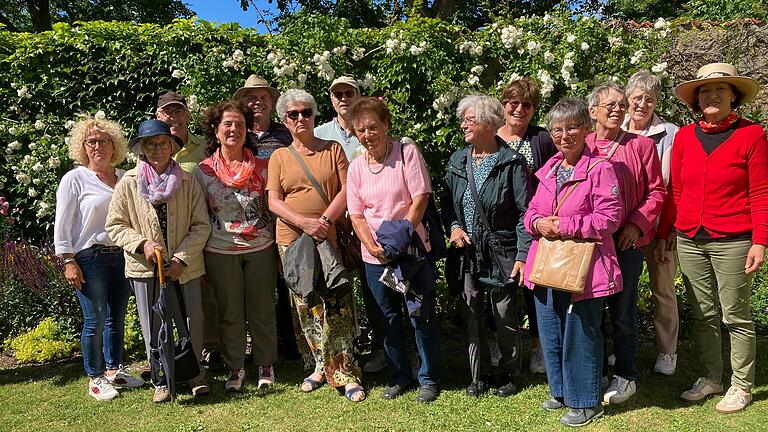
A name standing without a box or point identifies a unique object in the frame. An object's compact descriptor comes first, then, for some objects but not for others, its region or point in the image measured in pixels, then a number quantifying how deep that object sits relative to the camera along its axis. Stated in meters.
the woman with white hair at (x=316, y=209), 3.84
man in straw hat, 4.34
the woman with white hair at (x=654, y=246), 3.88
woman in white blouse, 3.97
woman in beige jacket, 3.77
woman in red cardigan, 3.35
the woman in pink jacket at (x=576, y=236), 3.14
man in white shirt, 4.39
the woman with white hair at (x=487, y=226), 3.57
